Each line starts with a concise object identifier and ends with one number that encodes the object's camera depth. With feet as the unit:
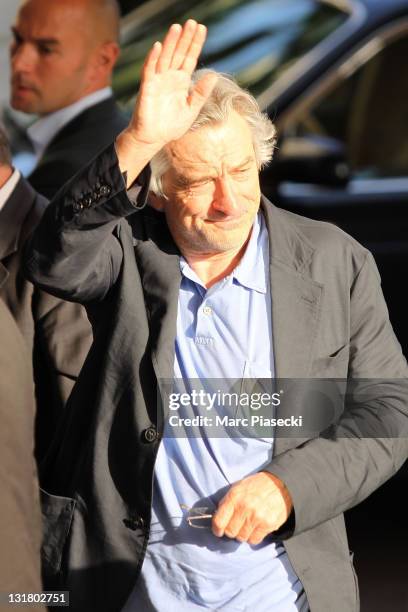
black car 30.86
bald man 26.32
